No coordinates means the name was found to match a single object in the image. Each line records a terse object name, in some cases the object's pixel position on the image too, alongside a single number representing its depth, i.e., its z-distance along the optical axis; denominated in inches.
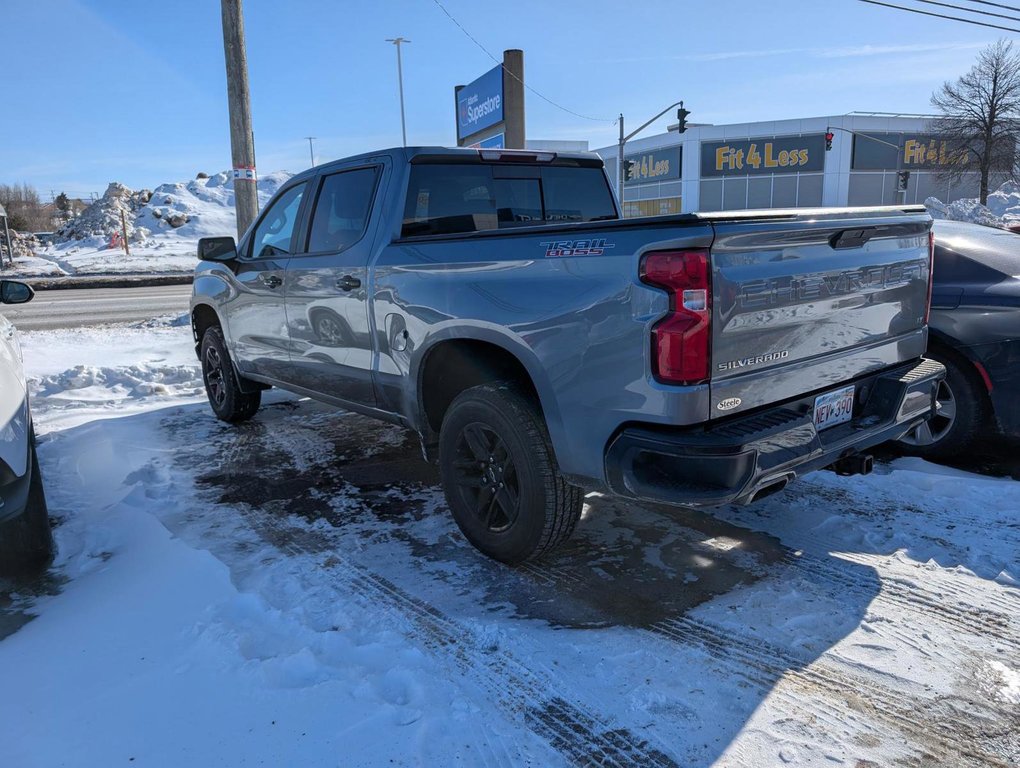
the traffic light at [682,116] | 1063.7
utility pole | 355.6
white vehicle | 125.0
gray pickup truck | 106.3
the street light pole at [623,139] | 1103.3
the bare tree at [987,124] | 1553.9
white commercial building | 1711.4
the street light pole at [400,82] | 1947.6
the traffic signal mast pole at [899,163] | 1730.2
